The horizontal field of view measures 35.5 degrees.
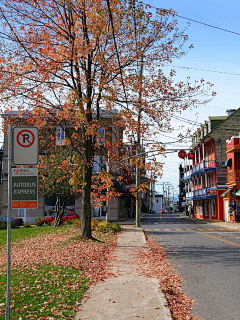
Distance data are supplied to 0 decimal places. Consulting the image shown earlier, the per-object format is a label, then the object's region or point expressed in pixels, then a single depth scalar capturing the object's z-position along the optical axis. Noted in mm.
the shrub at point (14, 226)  29769
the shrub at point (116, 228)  24831
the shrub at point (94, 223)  25103
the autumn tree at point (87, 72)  15164
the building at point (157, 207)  130800
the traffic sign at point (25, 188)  5598
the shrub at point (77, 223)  26844
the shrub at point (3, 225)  28792
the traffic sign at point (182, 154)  22203
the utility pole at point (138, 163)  16792
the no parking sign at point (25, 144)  5691
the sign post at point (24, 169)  5605
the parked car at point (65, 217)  32934
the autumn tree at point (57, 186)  27625
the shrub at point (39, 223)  32213
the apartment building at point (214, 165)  46250
